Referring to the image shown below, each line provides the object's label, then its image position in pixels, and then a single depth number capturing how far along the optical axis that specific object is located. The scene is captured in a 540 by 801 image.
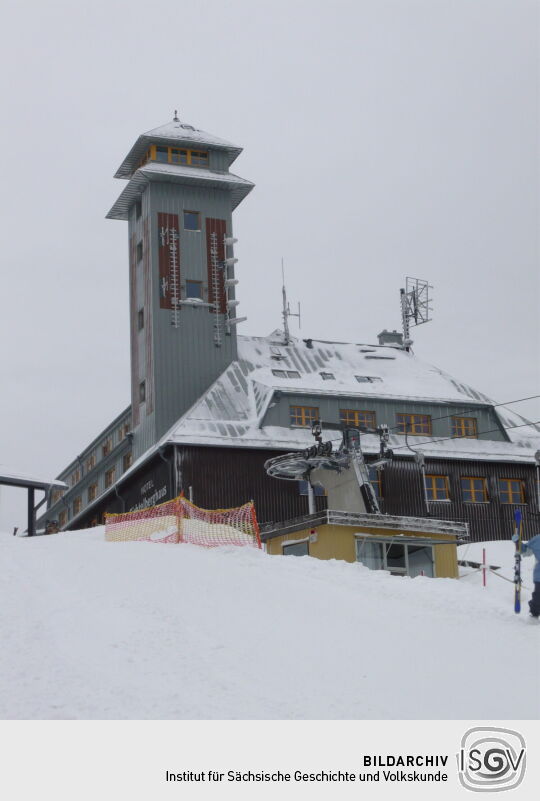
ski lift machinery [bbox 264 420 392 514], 38.94
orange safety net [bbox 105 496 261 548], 30.17
